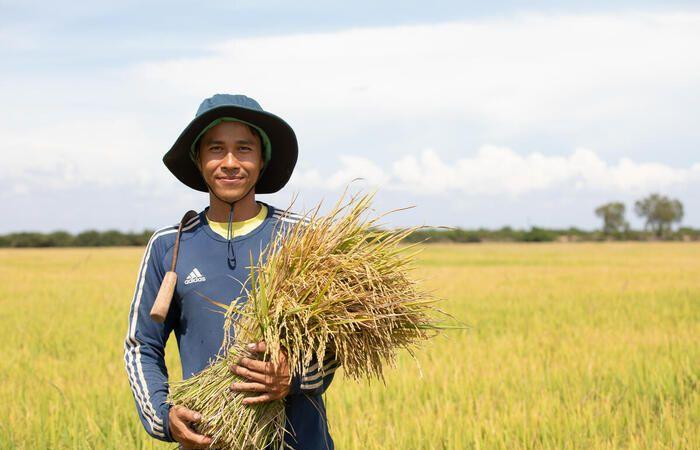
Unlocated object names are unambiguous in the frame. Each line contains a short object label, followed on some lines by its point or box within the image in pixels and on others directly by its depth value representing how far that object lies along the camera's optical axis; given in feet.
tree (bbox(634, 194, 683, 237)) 356.79
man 7.73
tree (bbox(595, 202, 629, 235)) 353.92
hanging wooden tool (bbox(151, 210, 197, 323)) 7.57
